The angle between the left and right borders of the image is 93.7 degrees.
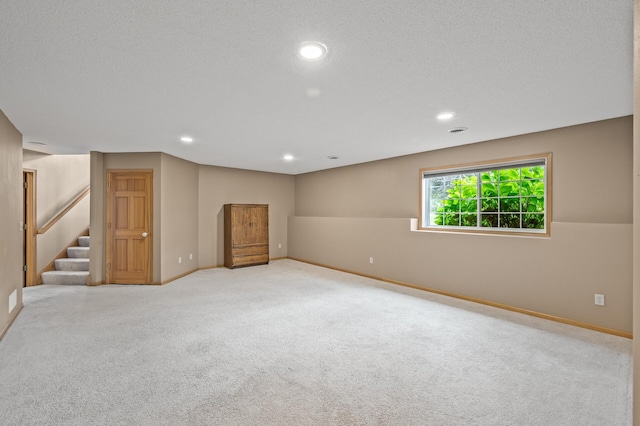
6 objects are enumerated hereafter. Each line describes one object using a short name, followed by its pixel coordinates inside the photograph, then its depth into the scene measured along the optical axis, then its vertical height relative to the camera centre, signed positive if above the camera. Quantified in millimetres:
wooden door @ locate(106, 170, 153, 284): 5098 -254
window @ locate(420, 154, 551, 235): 3811 +226
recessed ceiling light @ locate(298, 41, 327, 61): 1794 +1004
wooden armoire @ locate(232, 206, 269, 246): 6500 -303
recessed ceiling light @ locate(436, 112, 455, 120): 3029 +1000
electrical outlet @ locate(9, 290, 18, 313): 3322 -1013
